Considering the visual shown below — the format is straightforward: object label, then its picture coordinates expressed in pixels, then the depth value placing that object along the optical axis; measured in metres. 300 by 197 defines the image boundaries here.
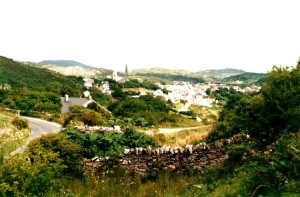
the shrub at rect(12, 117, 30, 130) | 24.69
